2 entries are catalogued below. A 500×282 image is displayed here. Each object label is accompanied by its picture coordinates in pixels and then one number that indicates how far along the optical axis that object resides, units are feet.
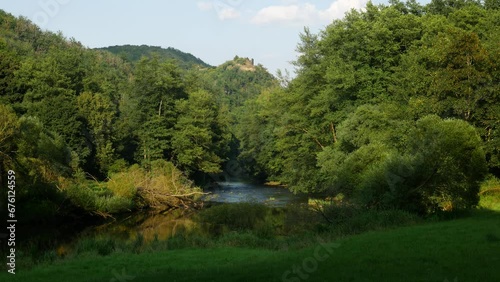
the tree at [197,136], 216.54
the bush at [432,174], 87.76
